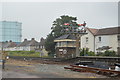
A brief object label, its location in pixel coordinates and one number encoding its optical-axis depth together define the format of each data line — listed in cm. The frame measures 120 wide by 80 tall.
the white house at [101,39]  3695
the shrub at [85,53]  3541
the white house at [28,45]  9019
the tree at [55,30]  4851
